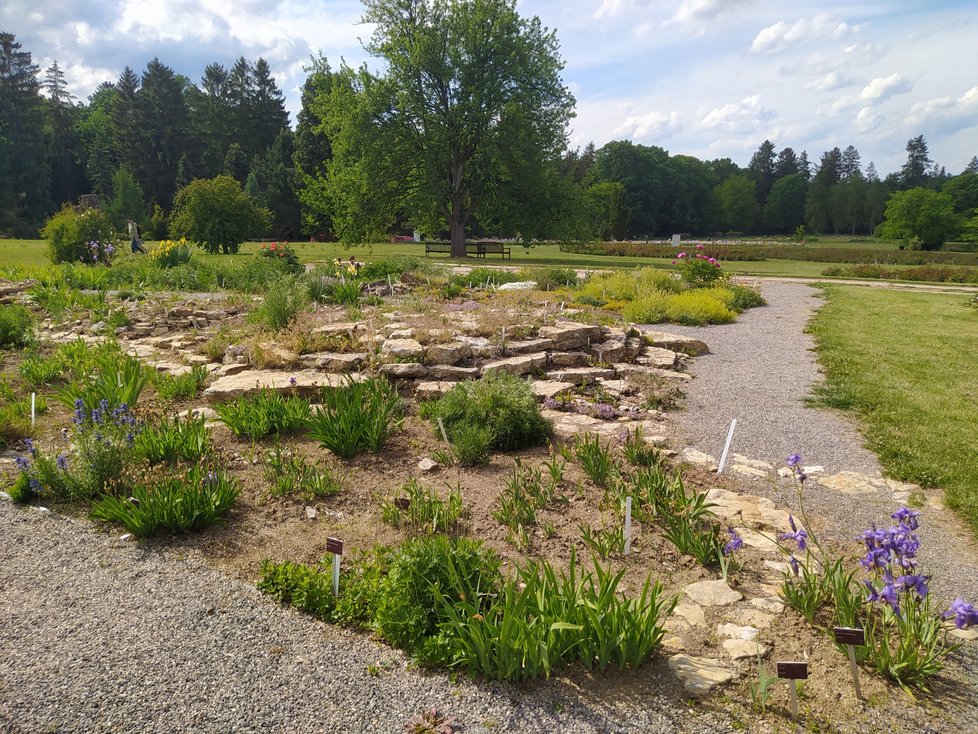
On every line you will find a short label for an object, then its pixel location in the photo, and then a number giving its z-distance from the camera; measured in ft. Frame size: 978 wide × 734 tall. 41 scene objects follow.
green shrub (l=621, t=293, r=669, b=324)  37.70
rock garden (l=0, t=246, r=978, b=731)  8.56
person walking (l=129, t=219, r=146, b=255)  63.23
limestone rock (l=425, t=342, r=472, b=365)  22.63
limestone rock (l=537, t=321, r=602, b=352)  26.17
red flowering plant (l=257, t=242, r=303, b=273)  45.05
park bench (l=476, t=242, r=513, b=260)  100.22
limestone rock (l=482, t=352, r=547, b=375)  22.71
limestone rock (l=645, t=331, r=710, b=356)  29.96
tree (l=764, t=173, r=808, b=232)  253.85
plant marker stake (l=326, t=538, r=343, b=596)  9.93
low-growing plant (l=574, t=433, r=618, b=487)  14.42
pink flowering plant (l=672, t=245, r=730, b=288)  50.85
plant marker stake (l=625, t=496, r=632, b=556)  11.07
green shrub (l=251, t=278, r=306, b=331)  26.99
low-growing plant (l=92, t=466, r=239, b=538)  12.15
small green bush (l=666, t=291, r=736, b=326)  38.37
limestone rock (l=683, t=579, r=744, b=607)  10.26
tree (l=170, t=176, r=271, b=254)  74.49
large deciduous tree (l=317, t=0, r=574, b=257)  82.48
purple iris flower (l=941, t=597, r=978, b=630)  7.75
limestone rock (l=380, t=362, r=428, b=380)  21.49
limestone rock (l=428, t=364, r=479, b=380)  22.02
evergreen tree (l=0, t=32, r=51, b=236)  149.18
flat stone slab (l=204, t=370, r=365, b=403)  19.45
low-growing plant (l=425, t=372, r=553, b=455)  16.63
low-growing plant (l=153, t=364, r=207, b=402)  20.12
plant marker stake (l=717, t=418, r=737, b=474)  15.21
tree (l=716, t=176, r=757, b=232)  241.96
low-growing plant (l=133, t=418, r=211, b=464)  14.76
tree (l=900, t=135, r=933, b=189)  290.35
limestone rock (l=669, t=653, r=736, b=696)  8.30
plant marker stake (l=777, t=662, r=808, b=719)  7.41
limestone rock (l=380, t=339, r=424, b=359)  22.22
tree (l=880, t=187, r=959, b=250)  166.81
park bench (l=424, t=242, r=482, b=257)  109.09
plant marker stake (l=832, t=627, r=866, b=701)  7.84
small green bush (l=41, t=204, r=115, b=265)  55.31
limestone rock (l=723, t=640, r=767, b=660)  8.89
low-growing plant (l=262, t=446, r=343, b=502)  13.94
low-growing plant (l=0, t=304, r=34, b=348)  27.12
